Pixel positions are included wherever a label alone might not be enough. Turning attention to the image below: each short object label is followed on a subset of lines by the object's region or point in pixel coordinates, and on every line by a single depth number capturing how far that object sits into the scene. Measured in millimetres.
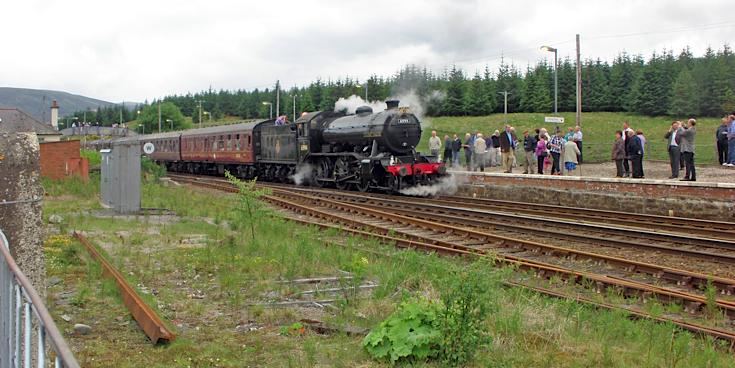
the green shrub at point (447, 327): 5160
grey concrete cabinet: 15411
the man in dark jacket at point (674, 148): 18266
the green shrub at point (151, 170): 27719
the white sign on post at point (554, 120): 22094
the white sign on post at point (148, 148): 30328
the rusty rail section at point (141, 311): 5688
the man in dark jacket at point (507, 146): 23328
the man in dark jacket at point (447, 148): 27202
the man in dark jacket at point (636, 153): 19141
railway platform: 15820
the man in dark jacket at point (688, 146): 17469
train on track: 20703
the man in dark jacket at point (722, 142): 19323
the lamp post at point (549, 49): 26172
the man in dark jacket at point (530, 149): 22875
